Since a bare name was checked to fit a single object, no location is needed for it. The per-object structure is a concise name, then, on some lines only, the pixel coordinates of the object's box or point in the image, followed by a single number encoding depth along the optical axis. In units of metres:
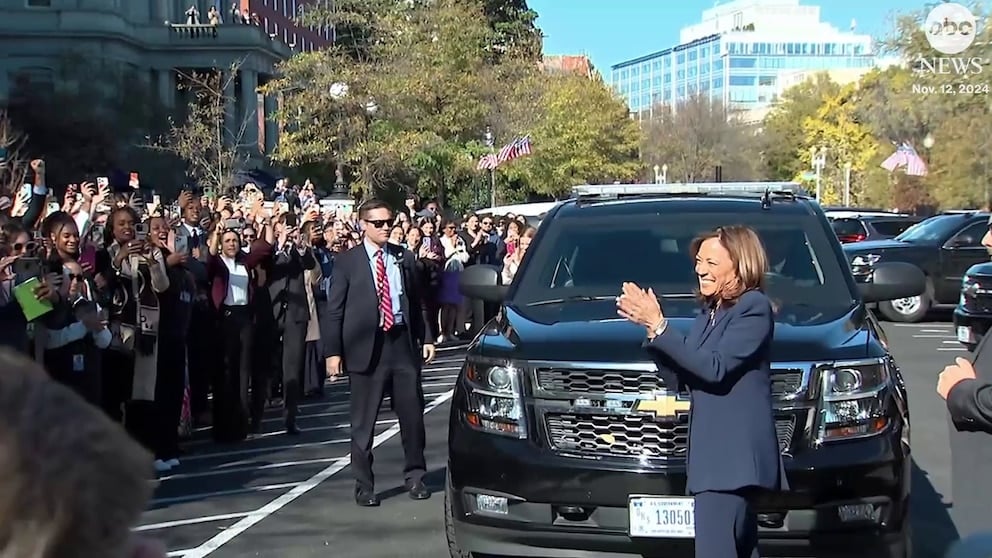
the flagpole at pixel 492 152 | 36.20
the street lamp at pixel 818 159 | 80.91
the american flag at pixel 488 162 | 33.49
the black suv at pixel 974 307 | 13.34
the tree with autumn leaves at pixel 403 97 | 32.69
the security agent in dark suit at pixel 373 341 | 8.23
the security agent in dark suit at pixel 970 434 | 4.37
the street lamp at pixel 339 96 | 28.94
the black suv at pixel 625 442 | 5.70
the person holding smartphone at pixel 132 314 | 9.11
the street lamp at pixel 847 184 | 75.58
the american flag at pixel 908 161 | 44.00
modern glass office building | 194.88
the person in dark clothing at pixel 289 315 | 11.12
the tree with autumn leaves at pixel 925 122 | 46.26
